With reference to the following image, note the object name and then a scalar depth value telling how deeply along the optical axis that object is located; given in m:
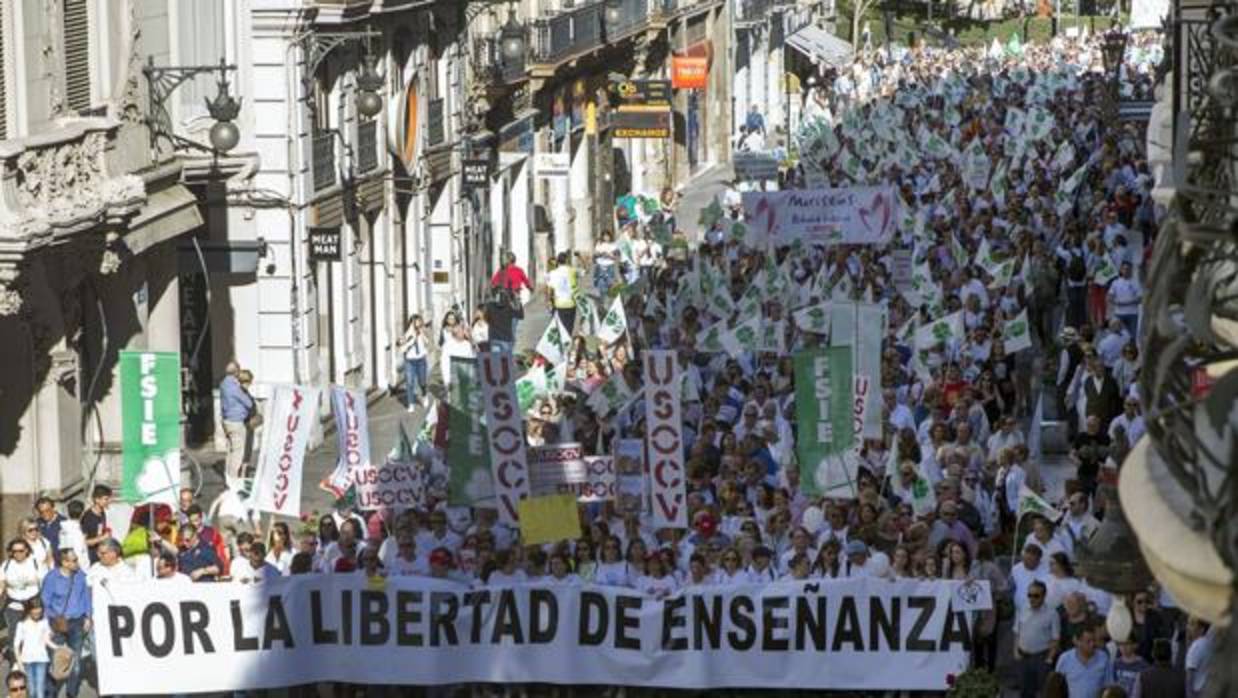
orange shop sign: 61.47
